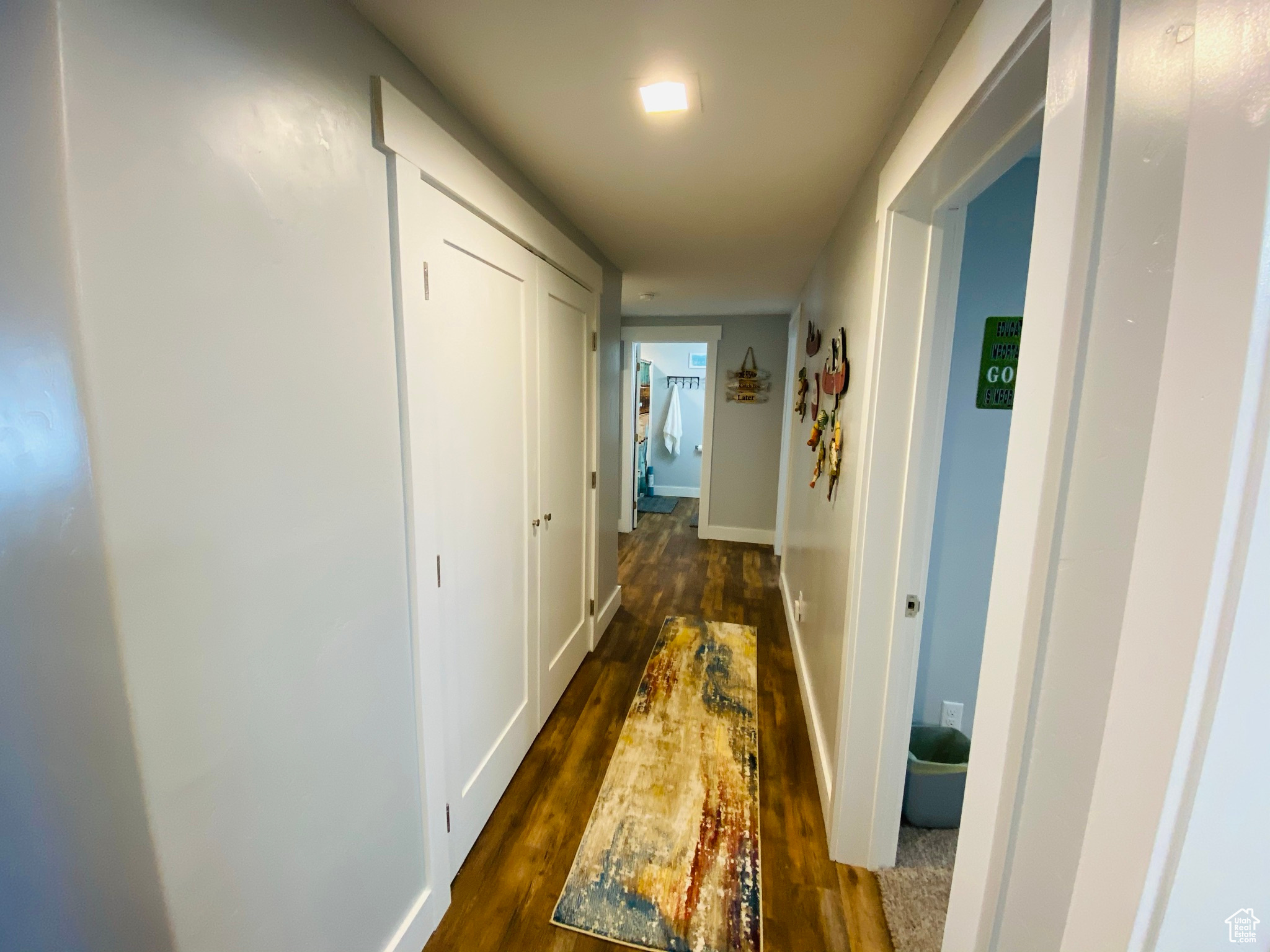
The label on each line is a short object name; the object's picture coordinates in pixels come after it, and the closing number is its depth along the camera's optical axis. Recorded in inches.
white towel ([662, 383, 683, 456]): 268.5
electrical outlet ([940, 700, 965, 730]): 69.3
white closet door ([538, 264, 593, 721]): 78.9
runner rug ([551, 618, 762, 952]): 53.2
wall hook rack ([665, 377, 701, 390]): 273.0
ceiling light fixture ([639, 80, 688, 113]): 43.8
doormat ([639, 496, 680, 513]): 246.5
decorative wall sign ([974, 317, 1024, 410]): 59.1
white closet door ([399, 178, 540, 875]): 46.5
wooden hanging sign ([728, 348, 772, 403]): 181.5
